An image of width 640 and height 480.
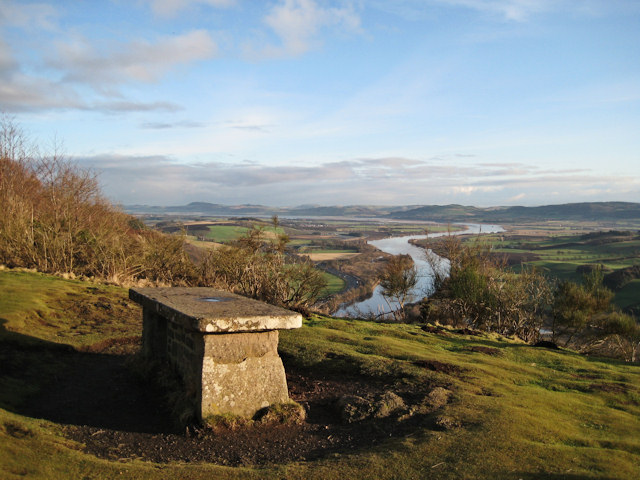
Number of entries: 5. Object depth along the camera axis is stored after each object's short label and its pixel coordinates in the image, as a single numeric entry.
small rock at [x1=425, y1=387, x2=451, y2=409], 8.70
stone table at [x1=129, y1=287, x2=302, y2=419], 8.11
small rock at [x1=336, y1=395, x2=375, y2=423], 8.39
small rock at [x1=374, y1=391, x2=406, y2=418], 8.39
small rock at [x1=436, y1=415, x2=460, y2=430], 7.57
